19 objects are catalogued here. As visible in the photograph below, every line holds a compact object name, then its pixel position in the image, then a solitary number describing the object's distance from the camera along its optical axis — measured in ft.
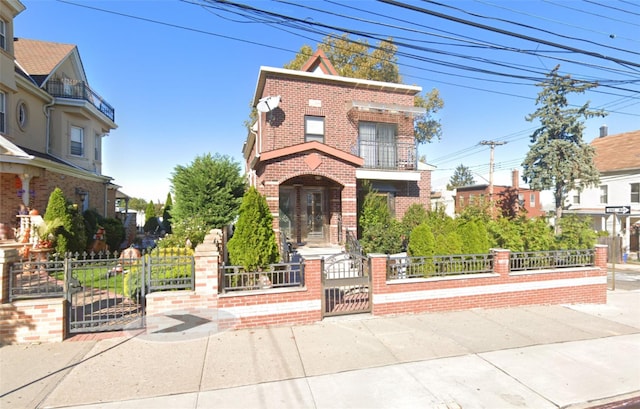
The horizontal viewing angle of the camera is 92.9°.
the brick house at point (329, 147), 34.65
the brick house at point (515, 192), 99.83
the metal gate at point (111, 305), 17.81
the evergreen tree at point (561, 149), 63.87
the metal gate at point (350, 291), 21.45
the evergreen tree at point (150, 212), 82.96
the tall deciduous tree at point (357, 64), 71.97
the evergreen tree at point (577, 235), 27.84
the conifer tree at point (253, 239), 20.97
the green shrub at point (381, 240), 32.55
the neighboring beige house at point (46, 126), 35.14
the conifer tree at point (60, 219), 32.40
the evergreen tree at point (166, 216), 68.95
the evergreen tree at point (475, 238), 25.53
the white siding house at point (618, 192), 68.95
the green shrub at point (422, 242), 25.22
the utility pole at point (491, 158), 84.60
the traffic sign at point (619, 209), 59.26
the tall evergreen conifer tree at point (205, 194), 36.29
